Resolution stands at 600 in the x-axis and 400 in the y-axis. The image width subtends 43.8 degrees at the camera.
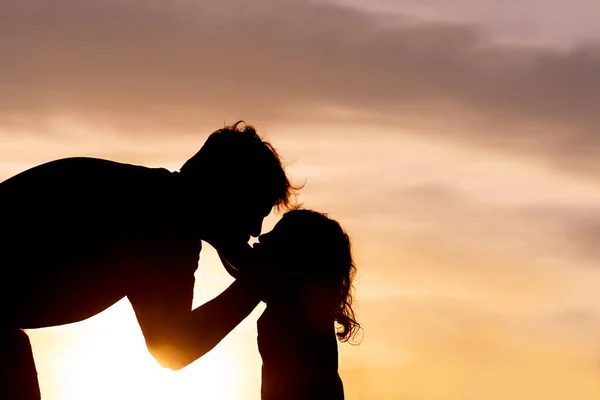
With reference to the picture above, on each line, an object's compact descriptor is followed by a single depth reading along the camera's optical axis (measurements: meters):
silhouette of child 5.20
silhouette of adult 4.39
